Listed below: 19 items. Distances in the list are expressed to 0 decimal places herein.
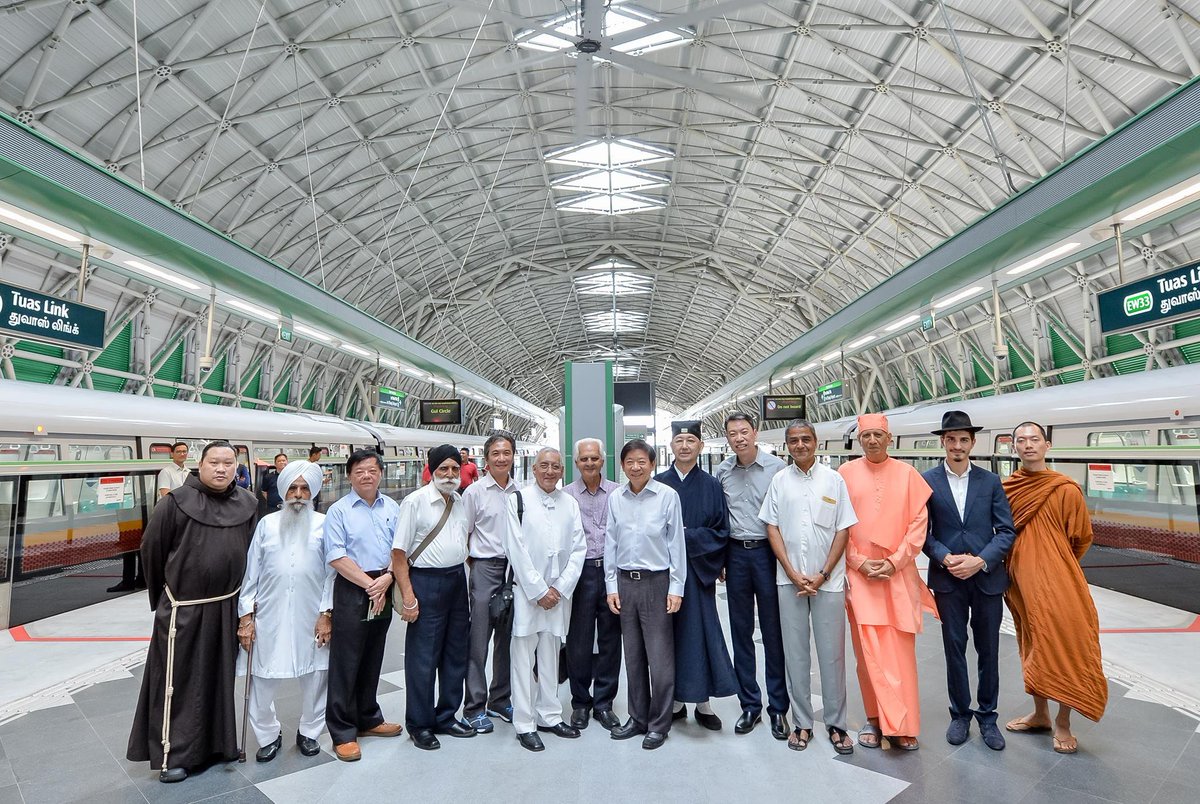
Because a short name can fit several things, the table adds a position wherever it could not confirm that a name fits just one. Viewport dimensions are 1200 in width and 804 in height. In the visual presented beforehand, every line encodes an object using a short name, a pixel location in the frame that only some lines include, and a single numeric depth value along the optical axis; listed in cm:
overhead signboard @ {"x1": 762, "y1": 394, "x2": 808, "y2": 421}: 1606
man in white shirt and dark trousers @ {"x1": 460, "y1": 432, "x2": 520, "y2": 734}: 381
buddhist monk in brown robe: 335
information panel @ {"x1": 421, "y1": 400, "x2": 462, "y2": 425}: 1730
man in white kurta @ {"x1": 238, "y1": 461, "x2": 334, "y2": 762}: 333
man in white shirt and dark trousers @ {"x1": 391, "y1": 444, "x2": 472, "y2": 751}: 351
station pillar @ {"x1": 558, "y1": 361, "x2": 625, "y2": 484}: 839
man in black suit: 350
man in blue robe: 372
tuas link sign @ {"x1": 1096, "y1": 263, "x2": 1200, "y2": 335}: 507
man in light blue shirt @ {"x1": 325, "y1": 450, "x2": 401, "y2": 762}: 341
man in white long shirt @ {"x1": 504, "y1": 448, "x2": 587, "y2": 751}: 360
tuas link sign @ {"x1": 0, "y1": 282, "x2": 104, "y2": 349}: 532
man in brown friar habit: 314
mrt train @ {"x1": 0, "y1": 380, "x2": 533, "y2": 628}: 616
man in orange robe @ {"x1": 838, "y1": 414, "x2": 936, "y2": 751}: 342
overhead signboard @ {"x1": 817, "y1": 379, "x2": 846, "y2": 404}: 1560
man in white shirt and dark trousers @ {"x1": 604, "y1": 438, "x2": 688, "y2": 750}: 361
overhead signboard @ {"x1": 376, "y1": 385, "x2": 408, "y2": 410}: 1578
